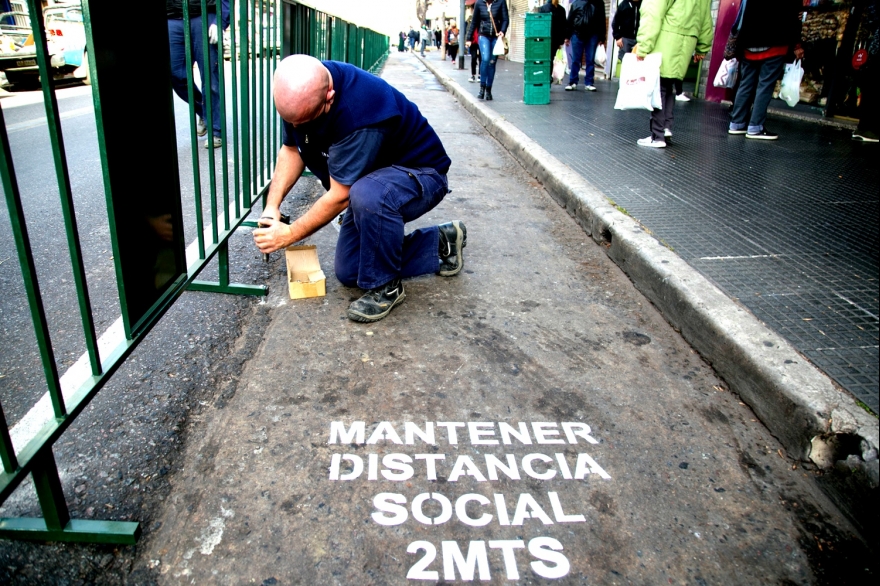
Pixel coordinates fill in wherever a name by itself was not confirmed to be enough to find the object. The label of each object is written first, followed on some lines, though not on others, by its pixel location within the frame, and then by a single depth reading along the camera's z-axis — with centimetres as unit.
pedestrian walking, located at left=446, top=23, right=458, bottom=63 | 2711
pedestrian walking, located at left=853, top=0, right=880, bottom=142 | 659
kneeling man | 289
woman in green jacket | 655
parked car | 1021
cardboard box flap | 342
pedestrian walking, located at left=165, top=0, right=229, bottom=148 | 591
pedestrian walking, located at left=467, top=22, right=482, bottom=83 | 1262
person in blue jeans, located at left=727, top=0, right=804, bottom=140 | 658
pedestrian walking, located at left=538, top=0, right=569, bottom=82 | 1187
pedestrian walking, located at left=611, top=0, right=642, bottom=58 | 1032
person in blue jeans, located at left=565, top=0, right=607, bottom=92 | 1191
